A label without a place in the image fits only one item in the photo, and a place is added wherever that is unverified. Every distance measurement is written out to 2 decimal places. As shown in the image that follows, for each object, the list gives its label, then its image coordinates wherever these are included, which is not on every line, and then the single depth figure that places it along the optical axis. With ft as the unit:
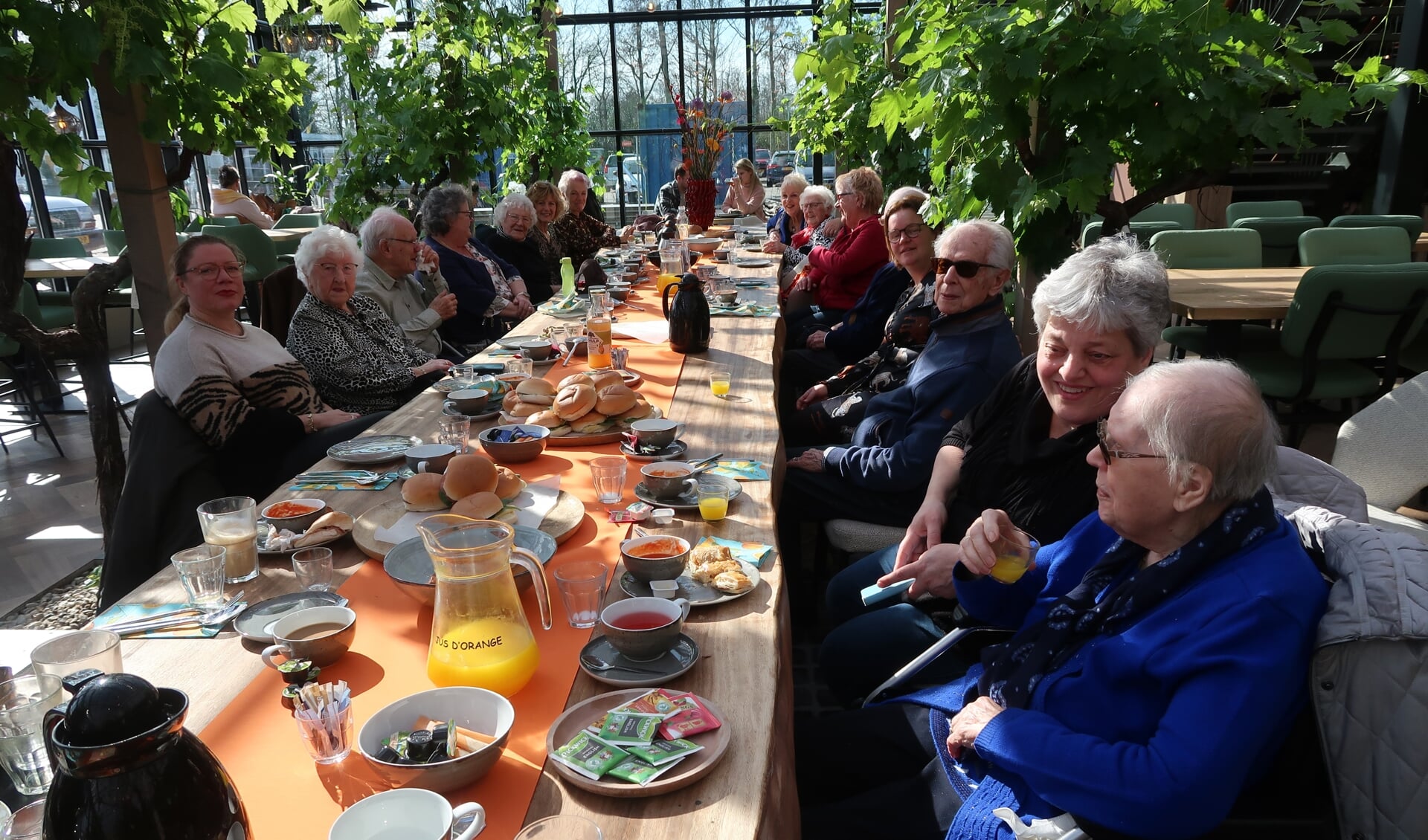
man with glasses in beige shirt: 13.23
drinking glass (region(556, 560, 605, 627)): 4.78
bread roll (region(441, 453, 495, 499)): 6.09
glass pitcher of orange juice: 3.98
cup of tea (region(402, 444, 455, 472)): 6.80
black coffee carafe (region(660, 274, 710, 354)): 11.12
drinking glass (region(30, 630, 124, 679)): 3.96
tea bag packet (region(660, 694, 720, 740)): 3.82
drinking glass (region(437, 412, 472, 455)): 7.32
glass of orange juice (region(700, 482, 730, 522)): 6.13
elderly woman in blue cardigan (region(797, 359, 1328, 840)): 3.99
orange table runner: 3.52
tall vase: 24.56
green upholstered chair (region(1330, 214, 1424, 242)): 18.42
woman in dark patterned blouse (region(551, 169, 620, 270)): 22.88
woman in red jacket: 16.53
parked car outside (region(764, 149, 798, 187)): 40.29
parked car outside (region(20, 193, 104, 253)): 29.14
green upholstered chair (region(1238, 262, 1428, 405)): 12.66
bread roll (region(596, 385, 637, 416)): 8.13
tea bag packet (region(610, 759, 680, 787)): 3.56
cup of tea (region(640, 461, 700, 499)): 6.43
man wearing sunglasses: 8.50
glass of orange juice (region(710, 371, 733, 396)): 9.34
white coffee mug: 3.16
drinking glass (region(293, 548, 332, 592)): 5.15
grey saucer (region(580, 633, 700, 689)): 4.24
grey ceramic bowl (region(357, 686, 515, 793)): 3.45
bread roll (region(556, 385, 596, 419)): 8.04
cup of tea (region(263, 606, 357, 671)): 4.41
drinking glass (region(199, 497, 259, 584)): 5.33
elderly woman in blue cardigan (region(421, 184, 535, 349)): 15.99
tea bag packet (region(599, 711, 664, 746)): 3.78
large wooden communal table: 3.50
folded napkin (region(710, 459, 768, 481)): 7.03
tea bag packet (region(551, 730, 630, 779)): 3.62
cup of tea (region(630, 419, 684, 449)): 7.46
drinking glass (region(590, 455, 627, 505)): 6.42
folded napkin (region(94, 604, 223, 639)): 4.81
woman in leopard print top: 11.19
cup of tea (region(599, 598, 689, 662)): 4.33
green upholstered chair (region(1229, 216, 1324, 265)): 19.42
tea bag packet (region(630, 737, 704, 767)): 3.65
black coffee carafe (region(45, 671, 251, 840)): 2.32
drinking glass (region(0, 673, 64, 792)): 3.66
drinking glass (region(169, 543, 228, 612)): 4.96
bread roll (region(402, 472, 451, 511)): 6.21
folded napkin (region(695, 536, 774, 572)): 5.58
